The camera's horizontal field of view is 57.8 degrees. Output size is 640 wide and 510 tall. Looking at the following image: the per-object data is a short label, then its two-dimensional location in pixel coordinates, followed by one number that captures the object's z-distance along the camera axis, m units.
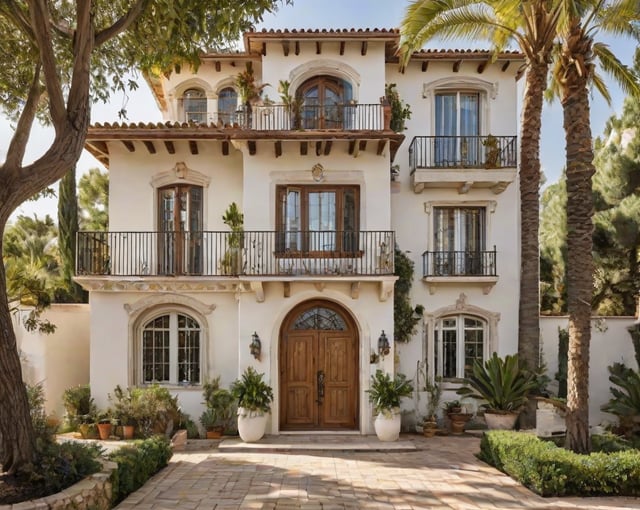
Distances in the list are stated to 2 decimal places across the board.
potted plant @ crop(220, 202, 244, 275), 14.02
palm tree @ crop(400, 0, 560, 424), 12.71
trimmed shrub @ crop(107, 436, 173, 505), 8.71
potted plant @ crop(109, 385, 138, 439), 13.23
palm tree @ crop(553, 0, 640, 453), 9.89
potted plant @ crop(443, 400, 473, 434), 14.46
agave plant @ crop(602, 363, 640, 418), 12.70
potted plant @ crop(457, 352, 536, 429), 13.70
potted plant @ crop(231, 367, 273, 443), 12.98
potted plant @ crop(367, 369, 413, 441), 13.15
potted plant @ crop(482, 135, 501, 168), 14.66
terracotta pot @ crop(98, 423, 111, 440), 13.18
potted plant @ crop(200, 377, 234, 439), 13.80
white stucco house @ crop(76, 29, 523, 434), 13.99
